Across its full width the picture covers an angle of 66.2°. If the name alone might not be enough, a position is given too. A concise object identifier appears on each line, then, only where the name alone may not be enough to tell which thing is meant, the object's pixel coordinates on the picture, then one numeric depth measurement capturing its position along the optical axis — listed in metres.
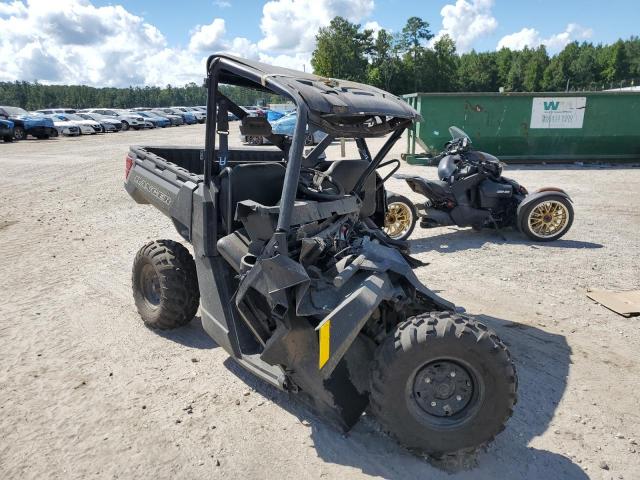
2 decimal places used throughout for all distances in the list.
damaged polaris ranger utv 2.64
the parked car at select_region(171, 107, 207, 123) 43.56
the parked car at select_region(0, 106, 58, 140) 22.98
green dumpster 13.59
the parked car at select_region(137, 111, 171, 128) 36.00
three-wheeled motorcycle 6.92
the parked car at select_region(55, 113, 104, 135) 28.27
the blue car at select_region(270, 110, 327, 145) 16.25
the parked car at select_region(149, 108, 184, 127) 38.38
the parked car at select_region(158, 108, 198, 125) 41.09
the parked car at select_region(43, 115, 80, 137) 26.80
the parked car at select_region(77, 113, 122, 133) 30.69
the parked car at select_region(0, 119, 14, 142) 21.41
